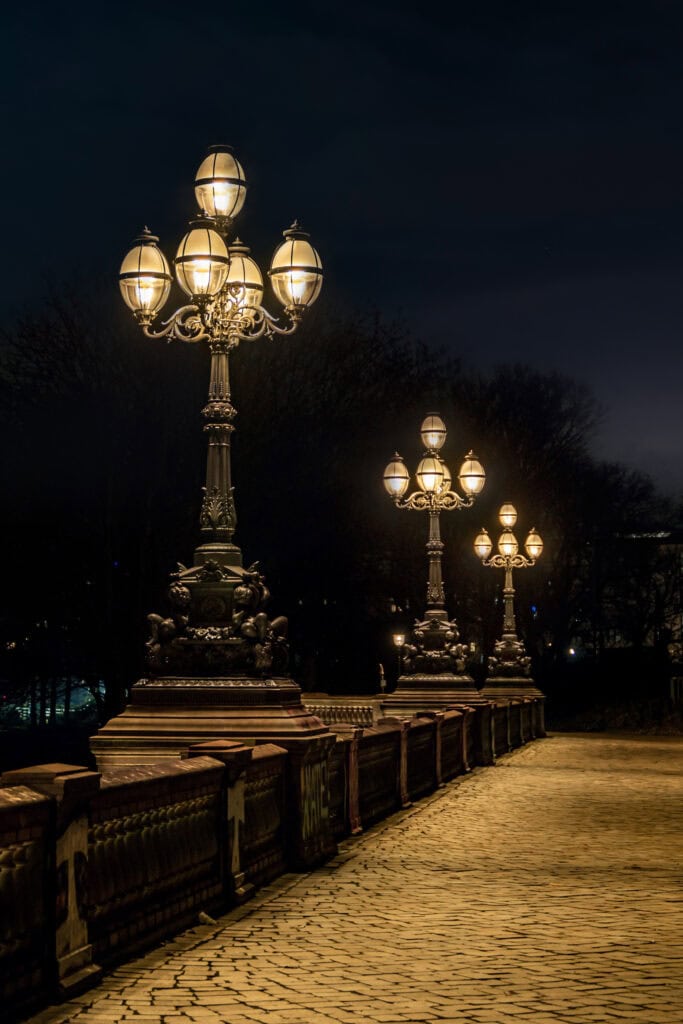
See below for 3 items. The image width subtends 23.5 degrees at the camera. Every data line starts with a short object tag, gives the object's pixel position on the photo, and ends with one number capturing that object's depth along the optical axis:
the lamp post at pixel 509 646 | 45.28
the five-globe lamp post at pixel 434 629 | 31.42
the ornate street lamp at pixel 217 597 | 14.20
